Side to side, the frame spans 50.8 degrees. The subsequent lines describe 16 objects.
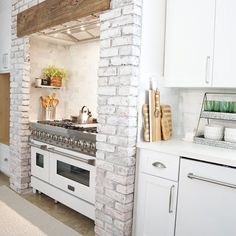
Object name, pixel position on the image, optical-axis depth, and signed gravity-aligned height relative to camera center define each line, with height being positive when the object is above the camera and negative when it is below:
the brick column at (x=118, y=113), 1.95 -0.08
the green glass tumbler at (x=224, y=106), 2.09 +0.00
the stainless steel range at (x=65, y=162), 2.45 -0.69
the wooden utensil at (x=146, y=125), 2.07 -0.18
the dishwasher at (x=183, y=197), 1.57 -0.65
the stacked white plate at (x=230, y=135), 1.98 -0.23
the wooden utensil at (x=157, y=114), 2.13 -0.09
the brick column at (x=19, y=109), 3.25 -0.13
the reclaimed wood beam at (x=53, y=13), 2.20 +0.91
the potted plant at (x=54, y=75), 3.62 +0.38
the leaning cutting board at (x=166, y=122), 2.21 -0.16
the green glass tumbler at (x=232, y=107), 2.07 -0.01
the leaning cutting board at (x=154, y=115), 2.08 -0.10
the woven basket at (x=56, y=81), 3.63 +0.28
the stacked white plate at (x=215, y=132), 2.08 -0.22
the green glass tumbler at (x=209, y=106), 2.17 +0.00
